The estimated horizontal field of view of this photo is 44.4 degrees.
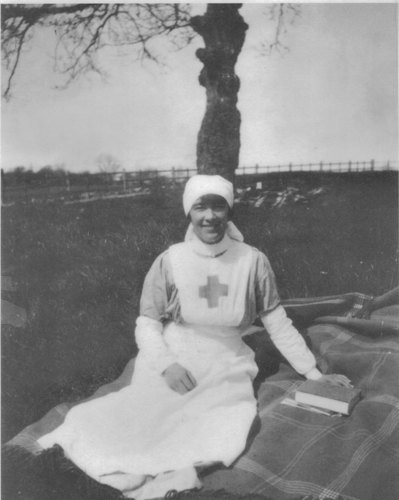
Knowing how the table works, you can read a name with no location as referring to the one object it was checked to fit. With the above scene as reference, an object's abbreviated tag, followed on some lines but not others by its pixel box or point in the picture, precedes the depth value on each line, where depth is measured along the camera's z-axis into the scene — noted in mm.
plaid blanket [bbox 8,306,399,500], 1934
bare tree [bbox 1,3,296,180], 2604
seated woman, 1989
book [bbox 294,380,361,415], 2213
